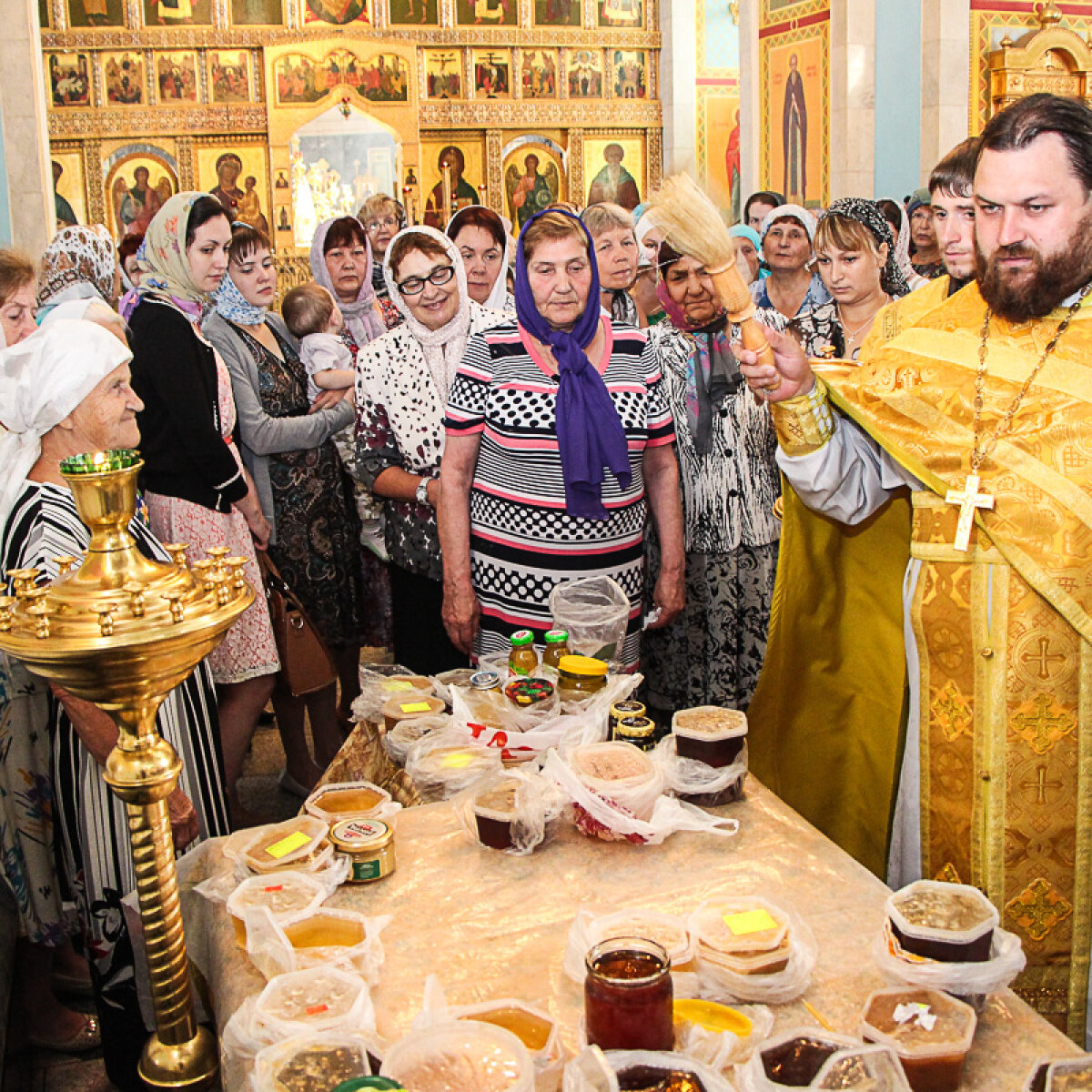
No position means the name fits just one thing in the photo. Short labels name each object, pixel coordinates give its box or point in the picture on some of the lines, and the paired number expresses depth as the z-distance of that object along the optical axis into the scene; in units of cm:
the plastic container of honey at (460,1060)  127
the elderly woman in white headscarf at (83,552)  225
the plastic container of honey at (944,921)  147
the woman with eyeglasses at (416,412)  370
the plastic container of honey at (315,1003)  142
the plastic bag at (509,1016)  135
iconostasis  1451
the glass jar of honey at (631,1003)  133
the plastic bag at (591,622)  271
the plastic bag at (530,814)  190
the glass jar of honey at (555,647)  257
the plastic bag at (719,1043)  137
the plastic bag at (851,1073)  126
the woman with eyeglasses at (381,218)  633
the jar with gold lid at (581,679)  240
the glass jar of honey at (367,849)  183
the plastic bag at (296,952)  158
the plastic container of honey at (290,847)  183
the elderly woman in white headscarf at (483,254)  438
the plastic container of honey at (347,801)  201
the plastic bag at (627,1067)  126
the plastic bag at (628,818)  190
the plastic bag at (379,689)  258
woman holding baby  398
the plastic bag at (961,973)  146
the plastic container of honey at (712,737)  204
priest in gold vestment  209
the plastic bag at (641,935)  154
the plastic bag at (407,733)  237
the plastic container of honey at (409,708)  246
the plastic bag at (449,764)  218
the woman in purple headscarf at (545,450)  305
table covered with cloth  150
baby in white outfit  434
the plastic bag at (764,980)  149
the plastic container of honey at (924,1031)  132
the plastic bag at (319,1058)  130
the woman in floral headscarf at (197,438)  337
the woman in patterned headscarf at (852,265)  397
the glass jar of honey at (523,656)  248
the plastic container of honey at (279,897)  168
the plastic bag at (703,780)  202
